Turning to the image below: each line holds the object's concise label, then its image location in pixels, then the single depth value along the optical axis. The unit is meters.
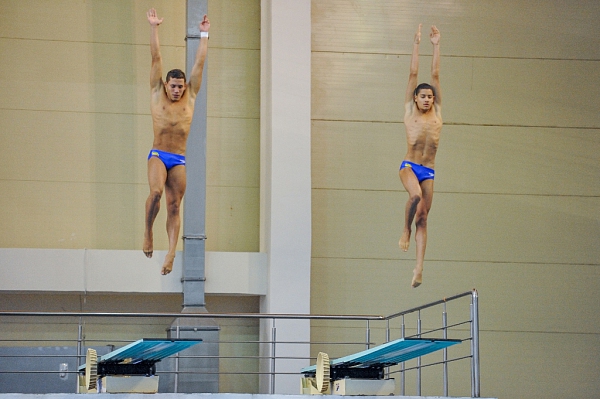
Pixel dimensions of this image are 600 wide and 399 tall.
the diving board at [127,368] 14.00
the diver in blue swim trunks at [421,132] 17.75
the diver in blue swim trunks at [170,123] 17.11
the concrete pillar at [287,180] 19.80
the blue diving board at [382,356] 13.15
